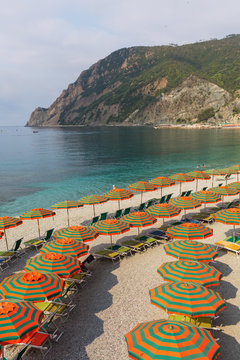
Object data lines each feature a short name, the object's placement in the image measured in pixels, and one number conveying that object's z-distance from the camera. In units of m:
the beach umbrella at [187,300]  7.98
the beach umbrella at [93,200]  19.27
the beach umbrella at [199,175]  24.42
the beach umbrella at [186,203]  17.00
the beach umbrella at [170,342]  5.88
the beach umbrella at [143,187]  21.27
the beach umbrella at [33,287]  8.68
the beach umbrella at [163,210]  15.87
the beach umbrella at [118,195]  20.15
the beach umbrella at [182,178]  23.34
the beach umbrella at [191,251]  11.34
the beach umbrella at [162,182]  22.41
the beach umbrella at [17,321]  6.85
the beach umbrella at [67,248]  11.65
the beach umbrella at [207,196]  18.11
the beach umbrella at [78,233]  13.20
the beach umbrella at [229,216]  14.26
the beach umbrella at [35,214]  16.92
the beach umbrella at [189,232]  13.26
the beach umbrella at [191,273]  9.55
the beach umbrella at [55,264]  10.28
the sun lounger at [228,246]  14.03
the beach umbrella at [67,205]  18.75
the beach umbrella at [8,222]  15.05
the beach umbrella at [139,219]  14.49
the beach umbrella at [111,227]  13.59
